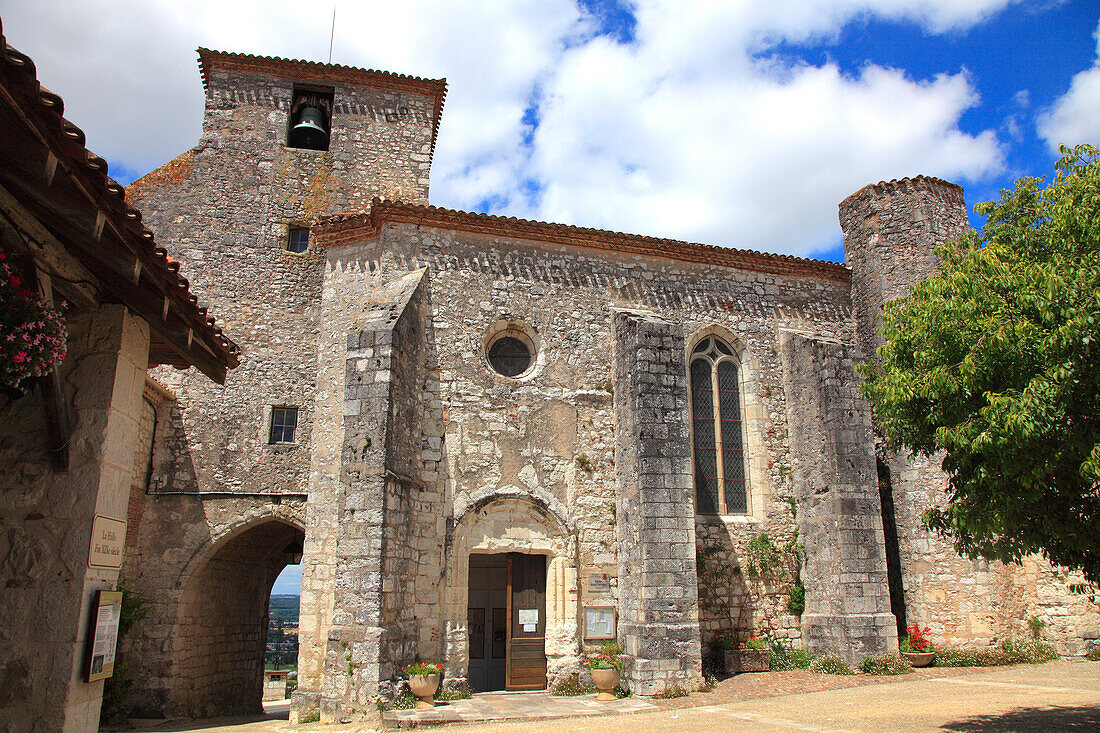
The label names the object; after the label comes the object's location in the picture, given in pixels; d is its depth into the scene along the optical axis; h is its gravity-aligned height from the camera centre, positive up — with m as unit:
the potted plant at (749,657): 11.81 -1.58
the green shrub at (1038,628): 12.00 -1.10
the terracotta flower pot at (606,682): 10.45 -1.74
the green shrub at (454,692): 10.41 -1.90
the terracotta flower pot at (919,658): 11.73 -1.57
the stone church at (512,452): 10.73 +1.87
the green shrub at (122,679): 11.14 -1.84
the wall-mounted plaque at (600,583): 11.67 -0.34
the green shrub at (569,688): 10.93 -1.92
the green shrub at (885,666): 11.28 -1.63
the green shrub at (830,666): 11.42 -1.67
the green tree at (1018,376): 5.86 +1.65
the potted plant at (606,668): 10.47 -1.57
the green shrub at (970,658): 11.84 -1.59
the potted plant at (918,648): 11.75 -1.46
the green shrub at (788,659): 12.04 -1.63
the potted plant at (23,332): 4.02 +1.33
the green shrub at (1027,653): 11.84 -1.50
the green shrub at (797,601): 12.59 -0.68
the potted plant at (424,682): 9.73 -1.63
